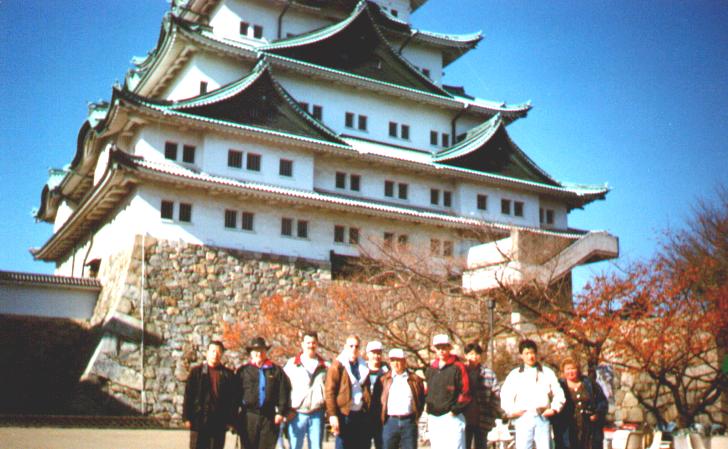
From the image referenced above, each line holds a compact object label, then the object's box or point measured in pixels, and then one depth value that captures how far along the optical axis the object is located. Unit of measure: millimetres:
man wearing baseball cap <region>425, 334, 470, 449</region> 7770
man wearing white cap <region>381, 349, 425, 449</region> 7848
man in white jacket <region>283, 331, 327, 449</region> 8242
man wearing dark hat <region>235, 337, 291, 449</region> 8133
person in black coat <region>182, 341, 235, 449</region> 7832
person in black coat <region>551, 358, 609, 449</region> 8102
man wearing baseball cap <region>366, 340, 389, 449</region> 8188
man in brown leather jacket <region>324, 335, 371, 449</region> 7891
